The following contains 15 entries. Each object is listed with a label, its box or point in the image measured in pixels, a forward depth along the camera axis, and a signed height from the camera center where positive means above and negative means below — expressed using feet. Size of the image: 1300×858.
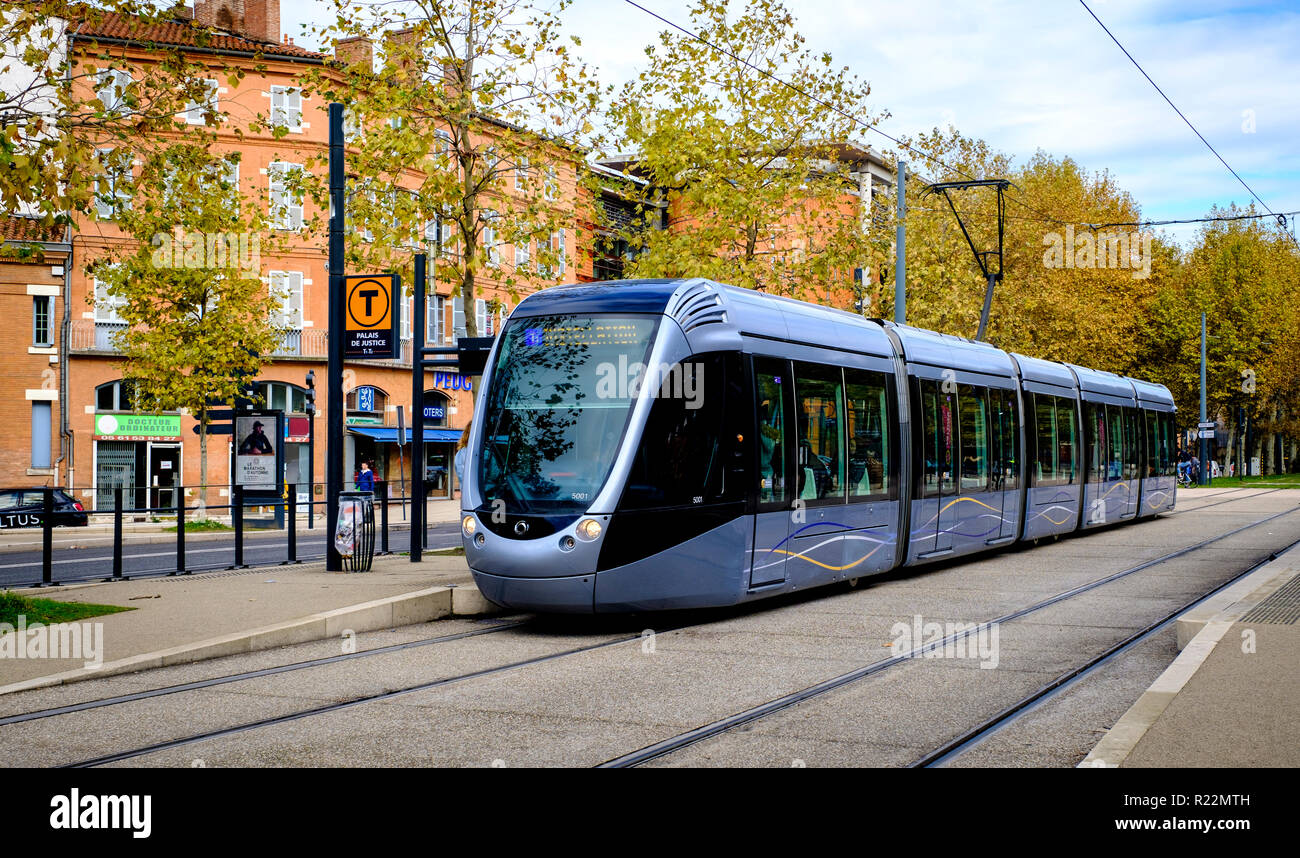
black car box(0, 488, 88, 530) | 48.70 -2.65
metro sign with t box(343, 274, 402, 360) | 51.26 +4.97
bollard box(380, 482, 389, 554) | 59.98 -3.42
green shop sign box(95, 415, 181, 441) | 138.92 +1.92
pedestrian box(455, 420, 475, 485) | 39.20 -0.50
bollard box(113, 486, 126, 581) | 52.24 -3.76
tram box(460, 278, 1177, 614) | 35.86 -0.29
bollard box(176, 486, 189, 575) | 53.42 -3.73
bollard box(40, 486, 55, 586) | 48.08 -3.39
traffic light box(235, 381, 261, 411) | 113.72 +4.09
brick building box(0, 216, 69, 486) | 136.36 +8.54
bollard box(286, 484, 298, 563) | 59.16 -3.57
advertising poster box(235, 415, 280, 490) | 88.53 -0.43
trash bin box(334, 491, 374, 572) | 52.01 -3.53
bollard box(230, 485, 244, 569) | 55.47 -3.06
